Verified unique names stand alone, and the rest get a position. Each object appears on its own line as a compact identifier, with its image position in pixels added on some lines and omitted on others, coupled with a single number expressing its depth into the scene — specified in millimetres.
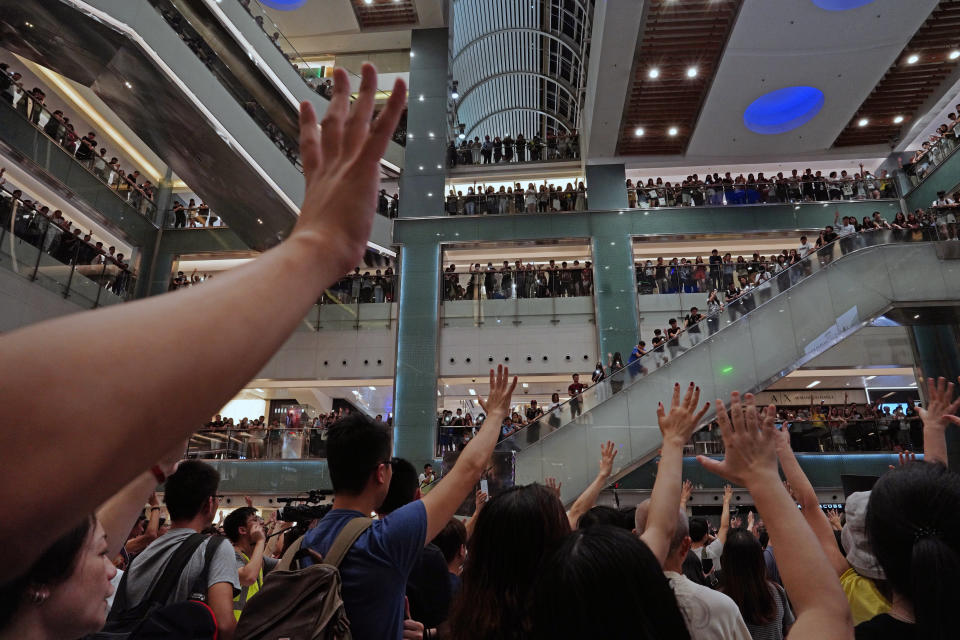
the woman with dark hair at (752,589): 3168
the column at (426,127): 17719
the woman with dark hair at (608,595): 1056
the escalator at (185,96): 10820
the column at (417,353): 15258
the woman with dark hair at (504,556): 1555
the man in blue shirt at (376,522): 1648
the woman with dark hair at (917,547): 1298
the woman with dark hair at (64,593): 1048
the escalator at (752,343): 9539
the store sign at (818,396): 18844
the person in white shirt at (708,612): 1878
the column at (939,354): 11441
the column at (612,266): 16109
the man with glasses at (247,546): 3025
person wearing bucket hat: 1960
